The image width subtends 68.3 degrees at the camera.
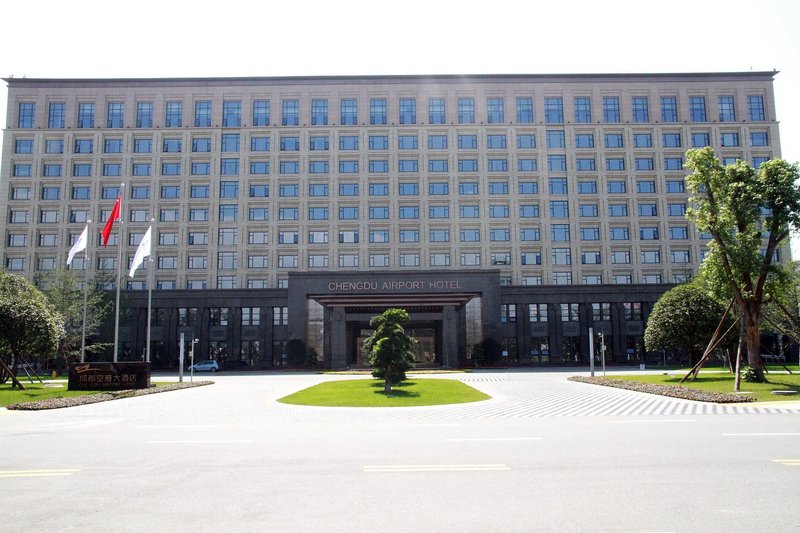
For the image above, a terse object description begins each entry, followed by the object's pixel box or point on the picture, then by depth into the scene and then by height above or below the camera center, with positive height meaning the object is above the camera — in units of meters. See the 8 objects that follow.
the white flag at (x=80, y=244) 31.91 +5.22
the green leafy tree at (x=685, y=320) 36.09 +0.69
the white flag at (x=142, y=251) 33.38 +4.99
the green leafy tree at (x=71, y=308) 50.50 +2.83
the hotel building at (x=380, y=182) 65.81 +17.66
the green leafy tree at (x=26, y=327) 32.50 +0.76
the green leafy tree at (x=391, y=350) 27.66 -0.66
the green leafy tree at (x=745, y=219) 30.61 +5.93
